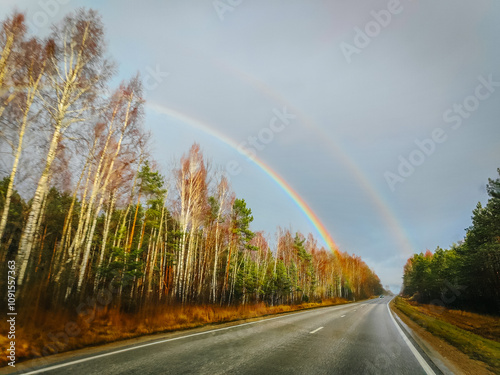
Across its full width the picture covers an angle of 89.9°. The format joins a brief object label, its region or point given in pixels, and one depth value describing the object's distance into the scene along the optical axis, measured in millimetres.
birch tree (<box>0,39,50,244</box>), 10133
